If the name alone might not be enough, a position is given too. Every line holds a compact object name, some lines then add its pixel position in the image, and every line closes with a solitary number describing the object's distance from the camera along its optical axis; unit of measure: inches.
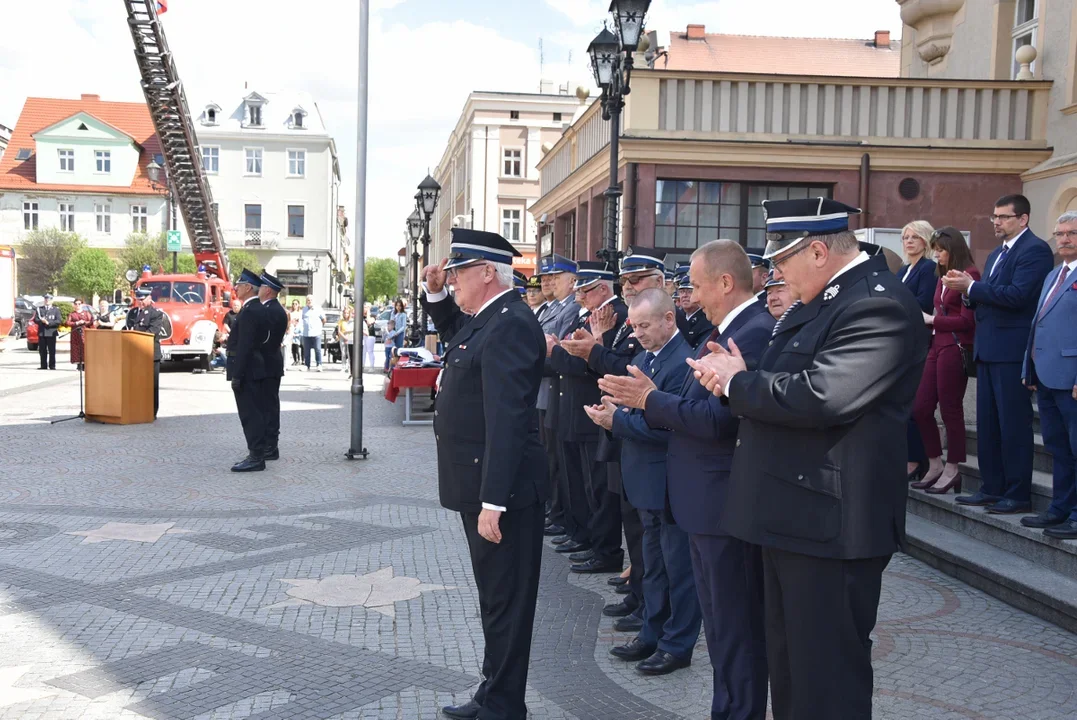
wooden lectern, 555.2
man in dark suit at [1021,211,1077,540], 236.4
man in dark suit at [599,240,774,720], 149.4
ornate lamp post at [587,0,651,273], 428.8
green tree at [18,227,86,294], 2439.7
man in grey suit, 286.5
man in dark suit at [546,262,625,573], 255.3
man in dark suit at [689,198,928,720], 114.9
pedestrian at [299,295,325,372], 1053.2
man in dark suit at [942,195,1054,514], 257.1
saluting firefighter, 155.3
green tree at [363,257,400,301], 5787.4
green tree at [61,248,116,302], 2340.1
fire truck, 915.4
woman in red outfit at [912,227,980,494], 281.9
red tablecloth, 547.8
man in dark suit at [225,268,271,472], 411.2
